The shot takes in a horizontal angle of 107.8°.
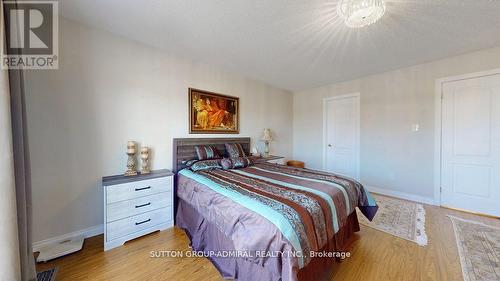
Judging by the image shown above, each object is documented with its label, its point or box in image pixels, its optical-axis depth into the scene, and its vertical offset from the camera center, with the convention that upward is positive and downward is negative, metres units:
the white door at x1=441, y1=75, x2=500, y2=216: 2.62 -0.17
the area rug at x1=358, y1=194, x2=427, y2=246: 2.15 -1.17
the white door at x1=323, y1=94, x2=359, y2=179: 4.01 +0.01
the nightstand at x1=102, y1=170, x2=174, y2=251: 1.88 -0.77
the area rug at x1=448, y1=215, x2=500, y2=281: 1.56 -1.18
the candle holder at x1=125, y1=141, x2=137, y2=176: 2.23 -0.29
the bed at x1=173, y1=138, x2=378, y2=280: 1.15 -0.64
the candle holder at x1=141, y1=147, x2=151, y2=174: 2.36 -0.28
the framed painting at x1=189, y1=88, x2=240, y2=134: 2.97 +0.42
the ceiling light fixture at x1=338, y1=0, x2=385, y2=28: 1.44 +1.01
